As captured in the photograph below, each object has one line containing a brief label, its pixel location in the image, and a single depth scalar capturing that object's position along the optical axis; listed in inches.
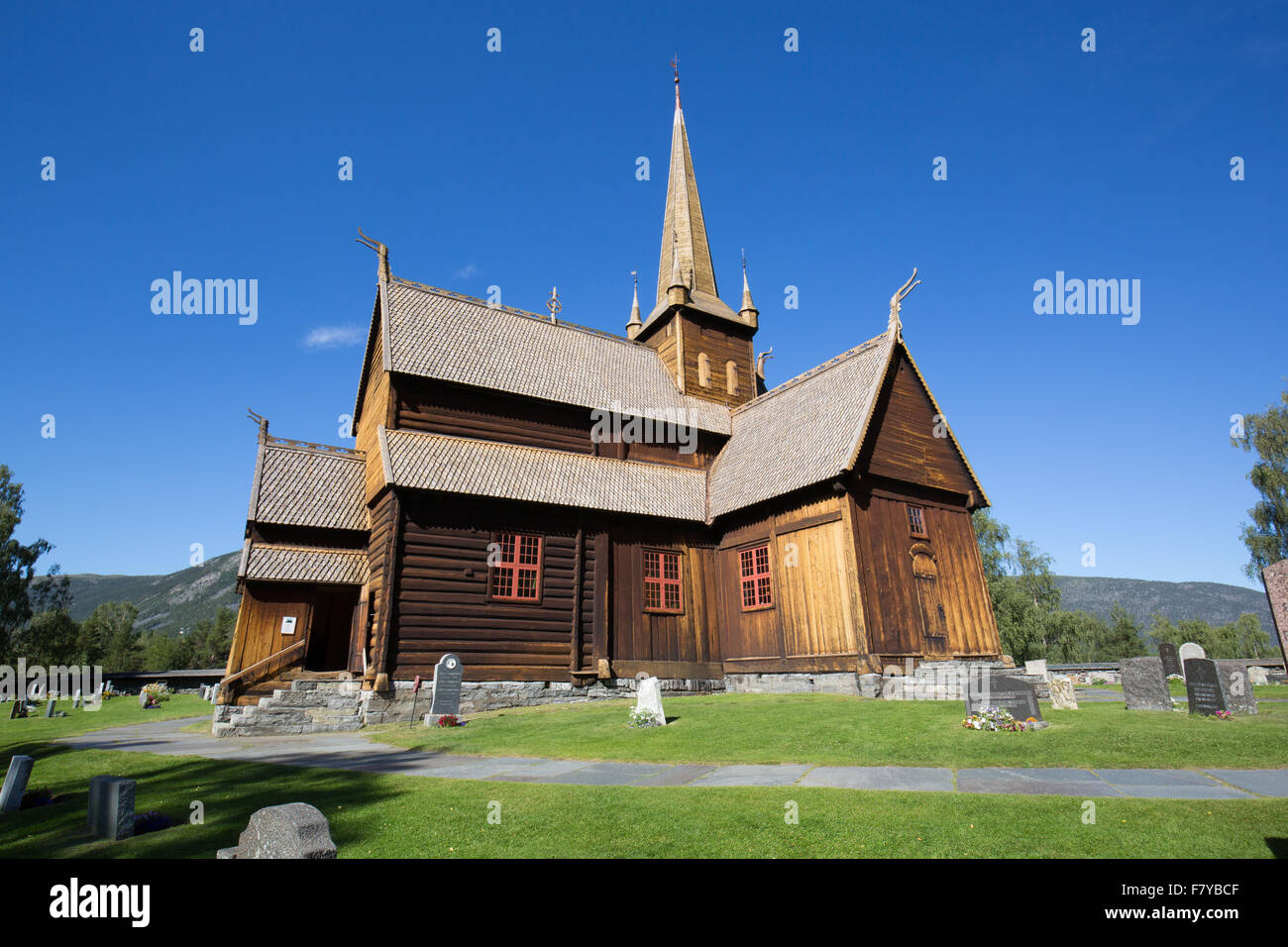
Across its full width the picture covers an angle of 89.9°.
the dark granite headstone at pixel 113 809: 274.4
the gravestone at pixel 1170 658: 642.3
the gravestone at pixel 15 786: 359.3
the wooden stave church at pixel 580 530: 753.0
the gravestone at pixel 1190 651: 681.8
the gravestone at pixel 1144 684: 544.1
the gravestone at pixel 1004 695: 458.0
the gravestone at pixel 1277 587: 217.2
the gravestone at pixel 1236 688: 510.3
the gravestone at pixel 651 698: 547.5
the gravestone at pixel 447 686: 649.0
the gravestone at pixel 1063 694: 562.2
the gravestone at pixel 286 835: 202.4
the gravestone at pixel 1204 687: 498.4
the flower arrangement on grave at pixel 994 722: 438.6
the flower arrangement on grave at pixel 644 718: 547.8
